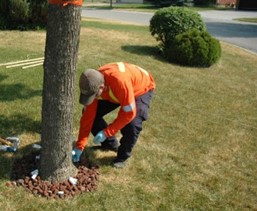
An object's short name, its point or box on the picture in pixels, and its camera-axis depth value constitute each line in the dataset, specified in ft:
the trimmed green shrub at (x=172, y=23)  34.63
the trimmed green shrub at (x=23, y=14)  41.47
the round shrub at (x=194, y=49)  32.96
